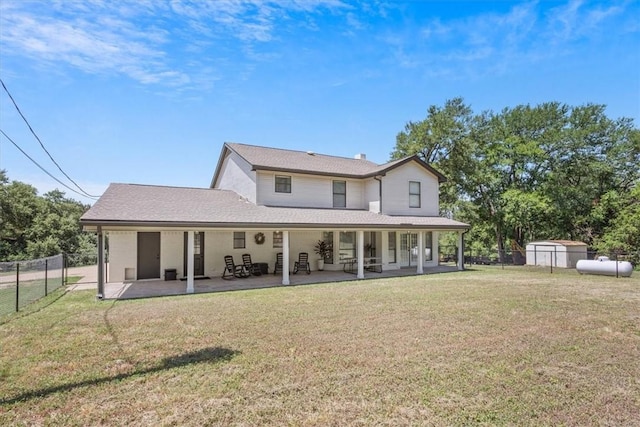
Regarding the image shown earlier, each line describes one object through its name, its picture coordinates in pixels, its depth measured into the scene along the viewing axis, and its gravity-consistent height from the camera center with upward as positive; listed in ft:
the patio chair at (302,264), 50.06 -6.29
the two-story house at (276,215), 38.34 +0.76
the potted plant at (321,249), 53.52 -4.42
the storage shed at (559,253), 60.59 -5.74
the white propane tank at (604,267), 46.34 -6.50
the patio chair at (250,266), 47.65 -6.27
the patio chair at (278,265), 50.19 -6.47
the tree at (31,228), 81.61 -1.72
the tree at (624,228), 66.95 -1.58
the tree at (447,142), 81.97 +18.66
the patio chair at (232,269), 45.66 -6.50
